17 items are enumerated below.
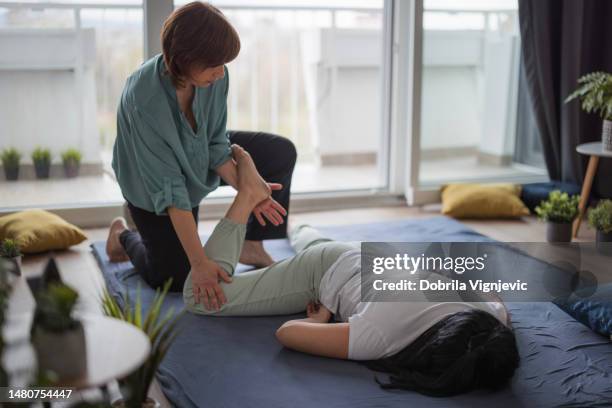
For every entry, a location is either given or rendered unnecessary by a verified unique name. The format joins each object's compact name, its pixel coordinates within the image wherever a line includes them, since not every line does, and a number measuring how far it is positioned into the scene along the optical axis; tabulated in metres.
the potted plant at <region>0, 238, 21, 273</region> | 2.62
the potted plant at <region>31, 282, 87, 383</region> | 1.14
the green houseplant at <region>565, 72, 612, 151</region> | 3.28
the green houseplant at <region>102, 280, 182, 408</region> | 1.40
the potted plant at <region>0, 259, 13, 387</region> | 1.11
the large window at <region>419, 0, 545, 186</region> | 3.94
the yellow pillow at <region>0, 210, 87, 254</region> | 3.03
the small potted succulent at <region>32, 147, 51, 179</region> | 3.56
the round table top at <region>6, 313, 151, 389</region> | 1.13
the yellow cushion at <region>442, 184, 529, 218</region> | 3.72
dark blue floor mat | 1.86
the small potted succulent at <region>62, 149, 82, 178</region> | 3.63
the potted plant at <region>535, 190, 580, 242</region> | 3.24
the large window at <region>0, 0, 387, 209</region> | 3.48
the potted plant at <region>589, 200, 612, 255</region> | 3.09
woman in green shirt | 2.13
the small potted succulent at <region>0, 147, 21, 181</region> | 3.49
